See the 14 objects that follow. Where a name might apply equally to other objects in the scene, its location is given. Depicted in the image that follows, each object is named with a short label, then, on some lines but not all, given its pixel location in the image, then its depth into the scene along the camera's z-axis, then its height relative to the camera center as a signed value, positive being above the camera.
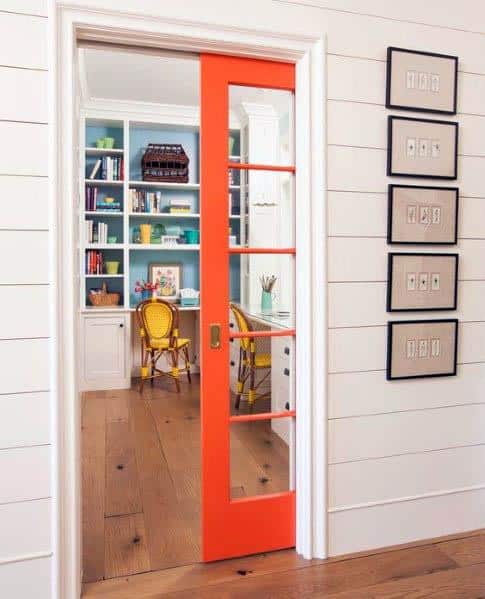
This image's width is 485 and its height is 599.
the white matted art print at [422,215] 2.33 +0.27
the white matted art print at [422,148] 2.31 +0.57
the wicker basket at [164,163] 5.66 +1.20
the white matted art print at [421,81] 2.30 +0.87
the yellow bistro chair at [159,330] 5.24 -0.59
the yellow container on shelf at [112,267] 5.67 +0.06
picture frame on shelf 5.93 -0.07
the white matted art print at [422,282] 2.34 -0.03
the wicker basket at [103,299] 5.52 -0.28
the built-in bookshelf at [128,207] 5.55 +0.72
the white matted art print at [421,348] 2.35 -0.34
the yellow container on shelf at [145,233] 5.75 +0.44
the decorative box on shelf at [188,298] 5.79 -0.28
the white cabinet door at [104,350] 5.32 -0.80
